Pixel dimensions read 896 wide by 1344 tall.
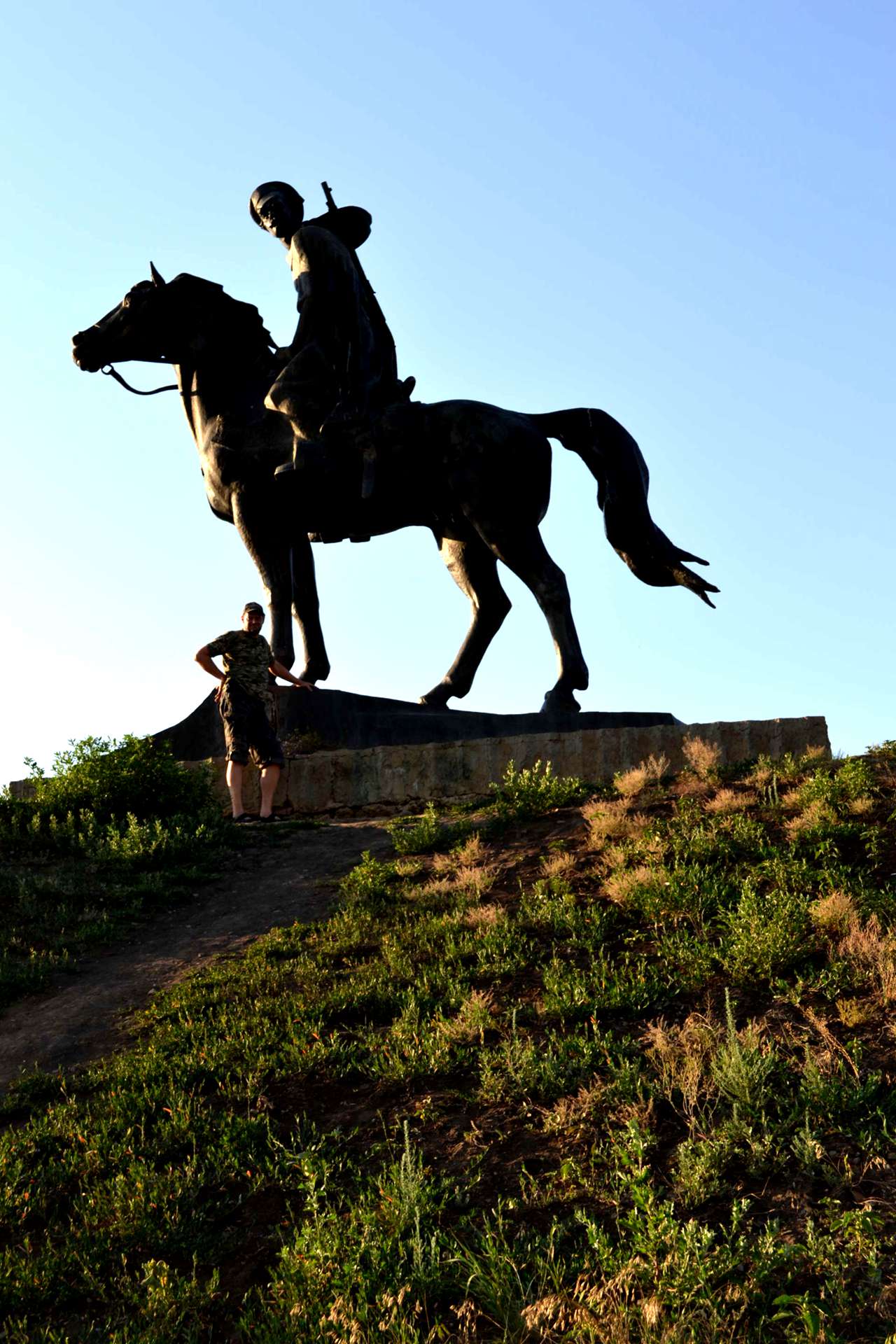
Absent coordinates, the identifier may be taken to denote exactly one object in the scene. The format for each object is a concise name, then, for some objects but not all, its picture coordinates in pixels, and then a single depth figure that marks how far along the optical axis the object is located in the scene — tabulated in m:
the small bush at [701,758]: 10.41
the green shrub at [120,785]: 11.34
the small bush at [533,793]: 9.98
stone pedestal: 12.27
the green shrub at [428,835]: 9.42
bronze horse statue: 12.98
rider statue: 12.91
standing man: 11.35
